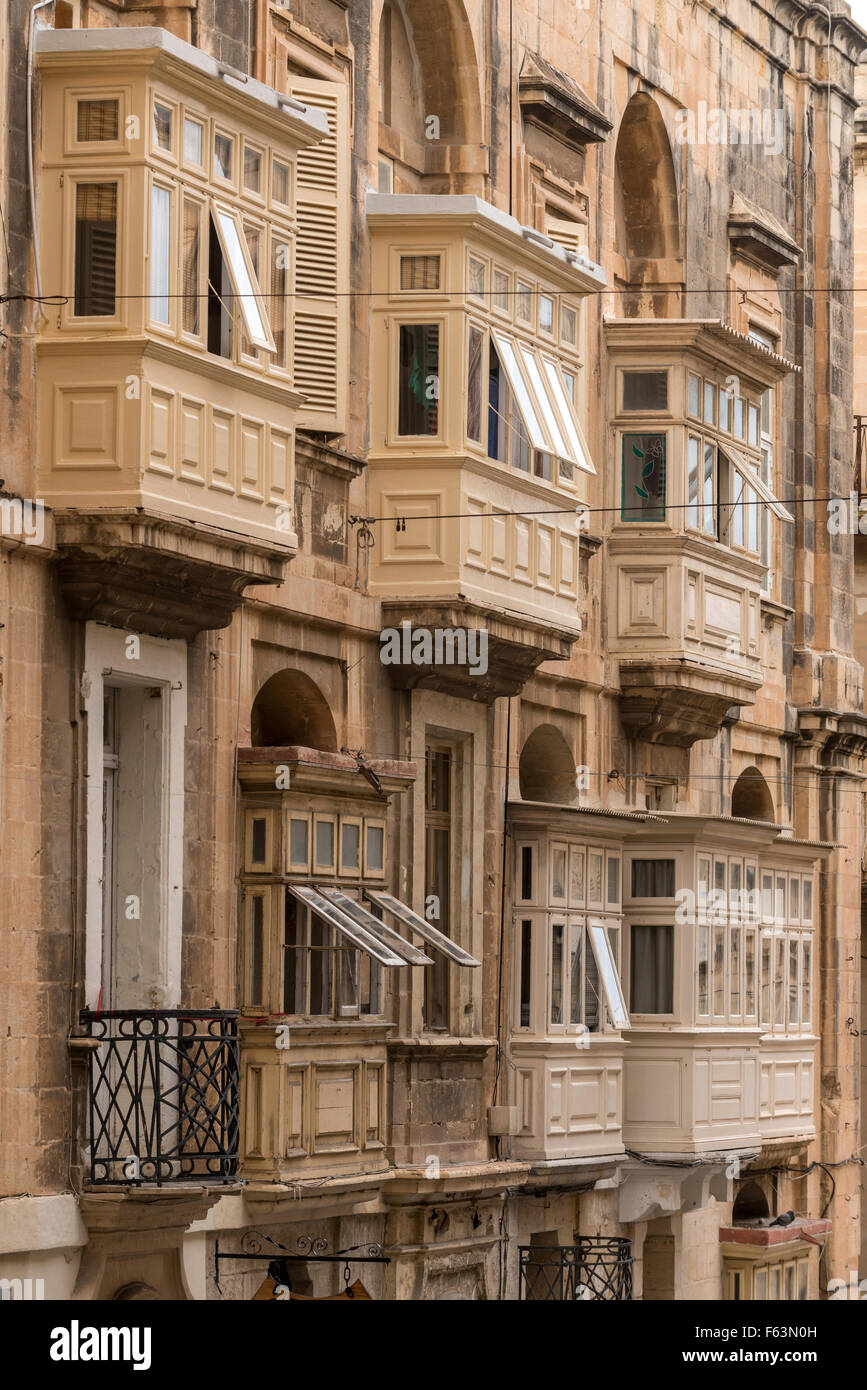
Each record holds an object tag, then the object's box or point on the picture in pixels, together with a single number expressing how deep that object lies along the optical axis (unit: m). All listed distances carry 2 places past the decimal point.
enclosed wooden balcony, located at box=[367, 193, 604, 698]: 26.98
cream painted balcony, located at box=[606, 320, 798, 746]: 32.59
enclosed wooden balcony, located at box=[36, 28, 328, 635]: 21.86
